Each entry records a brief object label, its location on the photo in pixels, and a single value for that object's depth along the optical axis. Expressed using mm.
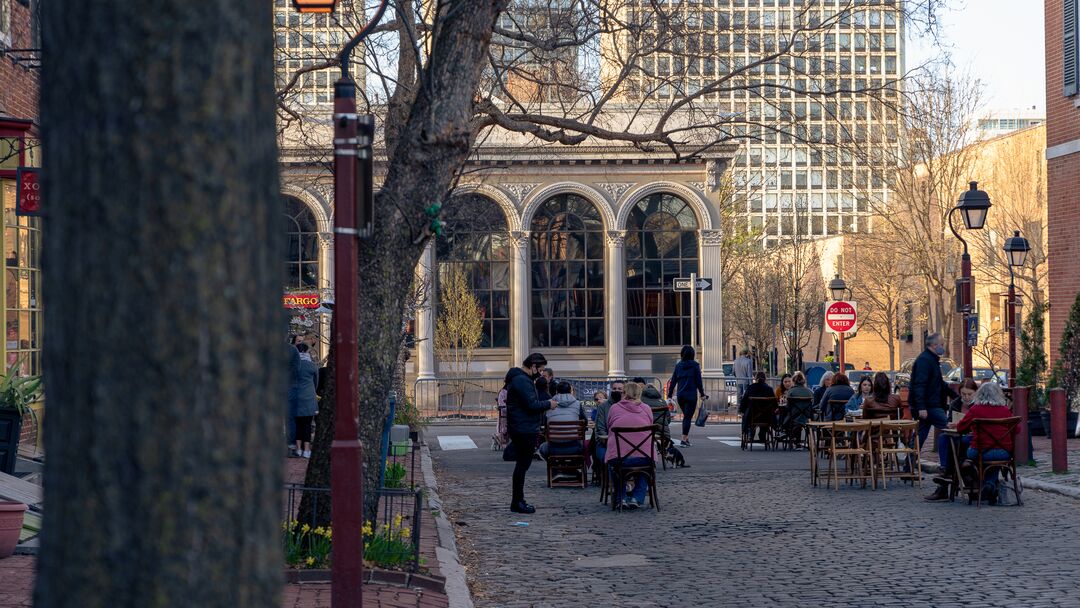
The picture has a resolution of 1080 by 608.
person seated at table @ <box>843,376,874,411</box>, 20406
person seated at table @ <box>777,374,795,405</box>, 24075
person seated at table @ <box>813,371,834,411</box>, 22891
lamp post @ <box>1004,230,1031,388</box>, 25866
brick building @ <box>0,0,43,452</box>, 16906
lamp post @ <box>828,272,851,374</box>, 35041
